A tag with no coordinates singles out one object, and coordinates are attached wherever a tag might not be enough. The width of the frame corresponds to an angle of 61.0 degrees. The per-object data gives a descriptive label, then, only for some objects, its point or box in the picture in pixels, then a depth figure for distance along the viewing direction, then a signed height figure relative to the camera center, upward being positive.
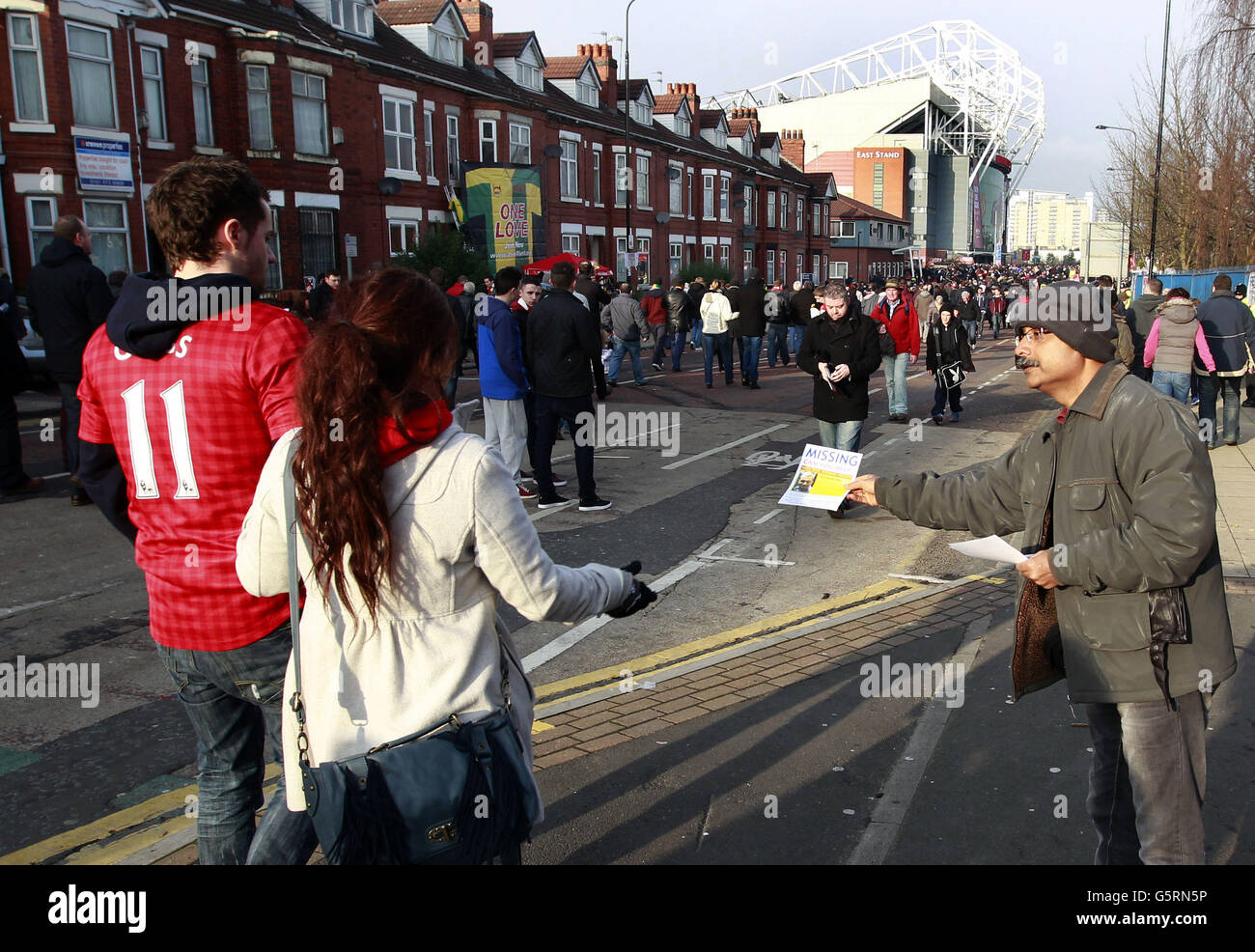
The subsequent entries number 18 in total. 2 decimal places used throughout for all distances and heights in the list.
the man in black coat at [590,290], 15.99 +0.06
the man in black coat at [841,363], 9.36 -0.66
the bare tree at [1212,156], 22.47 +3.26
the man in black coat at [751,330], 19.23 -0.73
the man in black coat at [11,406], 9.42 -0.88
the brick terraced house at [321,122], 20.91 +4.57
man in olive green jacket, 2.78 -0.78
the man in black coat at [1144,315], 14.37 -0.47
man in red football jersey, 2.64 -0.30
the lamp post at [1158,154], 31.27 +3.70
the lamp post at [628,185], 36.71 +3.72
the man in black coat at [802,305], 21.83 -0.34
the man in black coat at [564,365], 9.45 -0.62
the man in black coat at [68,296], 8.80 +0.08
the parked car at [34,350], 16.34 -0.68
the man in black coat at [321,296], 15.06 +0.05
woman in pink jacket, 12.20 -0.72
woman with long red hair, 2.17 -0.50
